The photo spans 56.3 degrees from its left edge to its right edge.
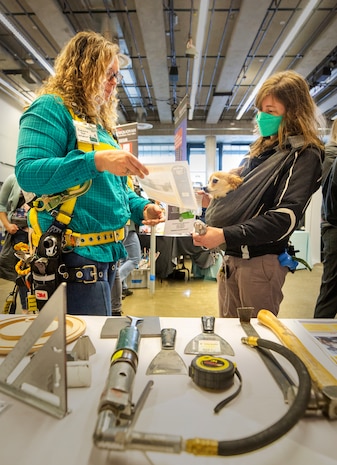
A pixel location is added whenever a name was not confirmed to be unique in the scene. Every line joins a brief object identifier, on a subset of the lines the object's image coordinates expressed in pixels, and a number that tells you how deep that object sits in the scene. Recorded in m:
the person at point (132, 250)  3.74
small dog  1.38
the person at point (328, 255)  2.43
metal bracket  0.52
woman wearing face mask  1.20
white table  0.45
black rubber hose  0.42
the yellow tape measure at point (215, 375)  0.62
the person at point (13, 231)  2.88
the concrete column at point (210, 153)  10.34
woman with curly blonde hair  1.00
